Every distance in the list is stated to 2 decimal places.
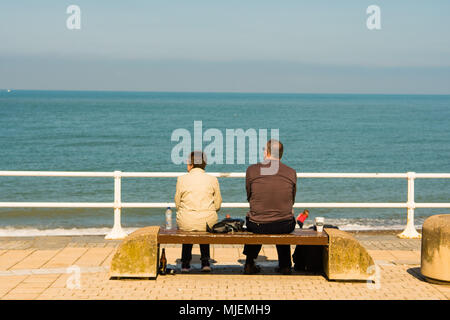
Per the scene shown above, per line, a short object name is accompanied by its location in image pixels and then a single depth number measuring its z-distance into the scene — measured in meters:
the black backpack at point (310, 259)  7.68
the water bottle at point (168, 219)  7.93
